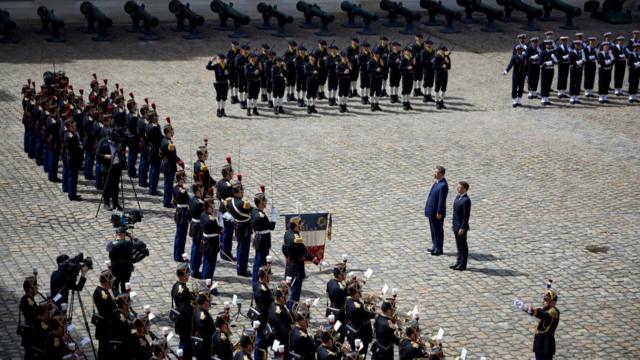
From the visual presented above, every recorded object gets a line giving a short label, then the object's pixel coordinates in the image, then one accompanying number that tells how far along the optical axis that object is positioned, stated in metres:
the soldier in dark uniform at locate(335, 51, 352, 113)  30.75
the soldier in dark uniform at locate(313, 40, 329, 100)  31.41
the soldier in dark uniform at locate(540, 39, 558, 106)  32.31
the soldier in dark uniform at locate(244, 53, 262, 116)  30.02
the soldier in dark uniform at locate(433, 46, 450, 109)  31.45
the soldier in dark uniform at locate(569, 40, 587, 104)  33.09
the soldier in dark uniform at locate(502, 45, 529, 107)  32.19
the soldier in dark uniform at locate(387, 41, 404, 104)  31.55
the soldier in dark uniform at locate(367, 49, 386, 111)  31.14
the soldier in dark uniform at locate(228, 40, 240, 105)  30.73
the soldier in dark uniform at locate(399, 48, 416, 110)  31.36
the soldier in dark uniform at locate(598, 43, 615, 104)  32.72
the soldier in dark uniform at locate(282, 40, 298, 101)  31.12
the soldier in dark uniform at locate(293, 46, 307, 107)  31.08
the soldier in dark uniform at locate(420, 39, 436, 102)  31.89
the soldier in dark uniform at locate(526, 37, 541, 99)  32.56
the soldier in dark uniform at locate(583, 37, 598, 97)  33.16
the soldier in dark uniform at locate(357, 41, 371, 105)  31.55
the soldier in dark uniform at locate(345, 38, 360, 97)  32.06
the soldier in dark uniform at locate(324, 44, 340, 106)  31.20
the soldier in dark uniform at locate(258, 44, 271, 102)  30.78
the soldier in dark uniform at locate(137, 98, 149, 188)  24.81
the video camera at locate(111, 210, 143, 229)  19.77
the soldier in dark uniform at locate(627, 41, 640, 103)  33.12
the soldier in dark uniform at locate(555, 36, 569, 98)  33.03
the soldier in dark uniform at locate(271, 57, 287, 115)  30.20
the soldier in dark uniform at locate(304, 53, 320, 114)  30.52
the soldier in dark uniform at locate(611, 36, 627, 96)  33.22
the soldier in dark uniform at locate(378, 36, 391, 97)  31.75
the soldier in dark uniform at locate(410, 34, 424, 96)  32.25
